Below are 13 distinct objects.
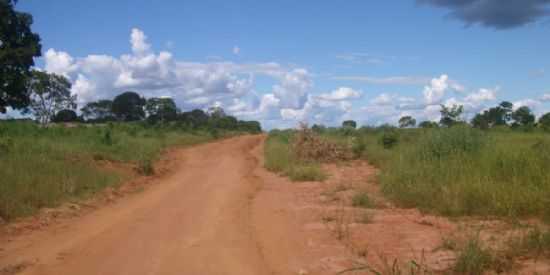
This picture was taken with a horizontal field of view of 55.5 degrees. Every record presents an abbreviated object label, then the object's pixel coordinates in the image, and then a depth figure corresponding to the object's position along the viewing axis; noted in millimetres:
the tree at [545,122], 35234
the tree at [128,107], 81062
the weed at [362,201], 11117
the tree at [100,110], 83188
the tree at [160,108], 72812
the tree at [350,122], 54438
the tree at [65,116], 68688
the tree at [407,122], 40806
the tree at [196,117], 76688
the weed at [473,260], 5785
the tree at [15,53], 33094
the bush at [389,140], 25719
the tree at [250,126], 90588
